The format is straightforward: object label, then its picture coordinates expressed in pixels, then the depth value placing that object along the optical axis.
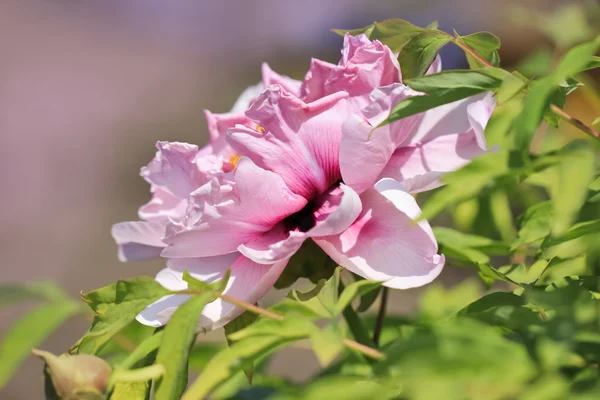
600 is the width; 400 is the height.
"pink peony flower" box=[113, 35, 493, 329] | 1.27
